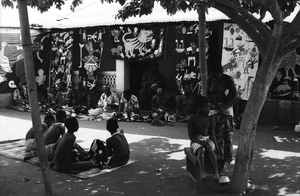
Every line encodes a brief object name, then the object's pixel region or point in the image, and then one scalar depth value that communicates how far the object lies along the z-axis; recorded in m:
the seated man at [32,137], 6.75
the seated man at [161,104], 10.68
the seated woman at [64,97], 12.89
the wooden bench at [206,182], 4.75
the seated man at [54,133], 6.30
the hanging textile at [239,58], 9.97
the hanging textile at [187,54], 10.84
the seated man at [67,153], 5.53
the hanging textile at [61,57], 13.60
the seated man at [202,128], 4.98
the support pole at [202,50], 6.28
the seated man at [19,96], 13.88
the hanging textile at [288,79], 9.83
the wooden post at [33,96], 4.51
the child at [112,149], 5.97
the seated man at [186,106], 10.60
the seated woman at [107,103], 11.78
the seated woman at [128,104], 11.33
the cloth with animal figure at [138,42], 11.20
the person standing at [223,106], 5.52
